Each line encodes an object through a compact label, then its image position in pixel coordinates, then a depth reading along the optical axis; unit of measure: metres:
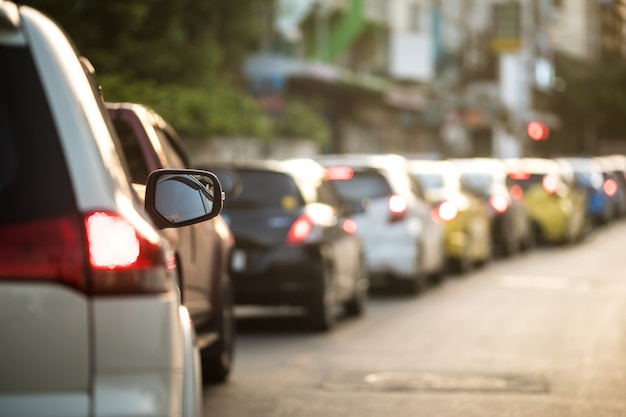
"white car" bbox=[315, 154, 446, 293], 19.56
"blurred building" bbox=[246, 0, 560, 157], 53.56
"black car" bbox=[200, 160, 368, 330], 14.77
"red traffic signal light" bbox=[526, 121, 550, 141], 78.12
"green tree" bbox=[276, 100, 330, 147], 43.34
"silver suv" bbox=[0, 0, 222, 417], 4.02
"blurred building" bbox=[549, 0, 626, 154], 111.44
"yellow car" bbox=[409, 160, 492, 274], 23.92
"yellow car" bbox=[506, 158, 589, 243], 33.03
